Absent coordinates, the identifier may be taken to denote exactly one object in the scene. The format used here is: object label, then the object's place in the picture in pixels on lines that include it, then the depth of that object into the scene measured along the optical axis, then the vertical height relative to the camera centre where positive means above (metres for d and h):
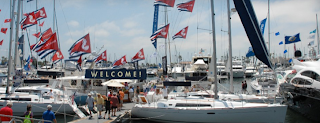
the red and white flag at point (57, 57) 30.39 +1.39
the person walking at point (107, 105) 15.62 -2.32
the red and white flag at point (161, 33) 25.14 +3.41
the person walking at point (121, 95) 18.62 -2.05
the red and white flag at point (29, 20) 28.75 +5.54
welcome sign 19.31 -0.47
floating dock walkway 14.74 -3.07
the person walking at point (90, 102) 16.22 -2.19
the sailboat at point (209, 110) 14.15 -2.55
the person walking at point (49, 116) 10.51 -1.97
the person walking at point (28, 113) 10.48 -1.85
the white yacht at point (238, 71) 69.54 -1.24
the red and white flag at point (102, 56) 37.96 +1.82
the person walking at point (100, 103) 15.34 -2.12
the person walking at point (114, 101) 15.89 -2.08
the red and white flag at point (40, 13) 31.44 +6.91
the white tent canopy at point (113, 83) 22.98 -1.41
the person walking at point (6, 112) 9.59 -1.66
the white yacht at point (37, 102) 18.97 -2.52
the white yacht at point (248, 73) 74.64 -1.95
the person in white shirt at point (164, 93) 19.00 -1.93
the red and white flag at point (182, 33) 25.67 +3.46
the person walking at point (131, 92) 22.14 -2.17
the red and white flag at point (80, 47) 19.77 +1.66
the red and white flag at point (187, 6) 23.16 +5.62
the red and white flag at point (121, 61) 37.81 +0.94
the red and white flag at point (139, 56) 31.73 +1.45
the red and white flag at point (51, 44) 22.25 +2.16
